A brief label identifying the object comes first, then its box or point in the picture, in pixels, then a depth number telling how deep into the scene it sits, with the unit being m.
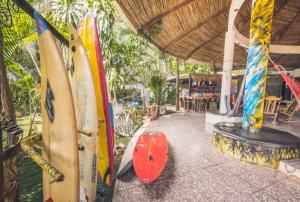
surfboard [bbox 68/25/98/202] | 1.68
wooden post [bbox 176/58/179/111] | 9.52
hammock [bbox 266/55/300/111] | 2.82
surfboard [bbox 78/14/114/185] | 2.03
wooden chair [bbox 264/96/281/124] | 5.46
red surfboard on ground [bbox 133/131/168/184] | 2.17
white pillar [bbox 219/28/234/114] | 3.93
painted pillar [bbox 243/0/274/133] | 2.96
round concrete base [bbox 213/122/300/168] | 2.50
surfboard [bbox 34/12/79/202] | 1.15
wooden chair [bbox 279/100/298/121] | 6.07
